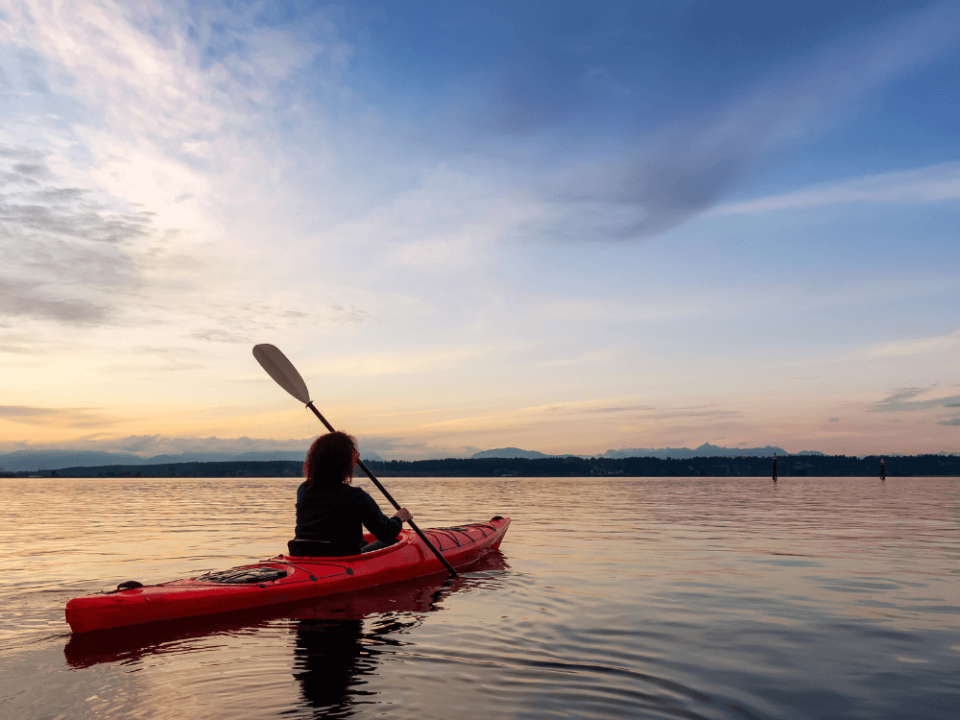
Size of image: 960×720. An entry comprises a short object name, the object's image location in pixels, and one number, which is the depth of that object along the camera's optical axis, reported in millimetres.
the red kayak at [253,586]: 6551
